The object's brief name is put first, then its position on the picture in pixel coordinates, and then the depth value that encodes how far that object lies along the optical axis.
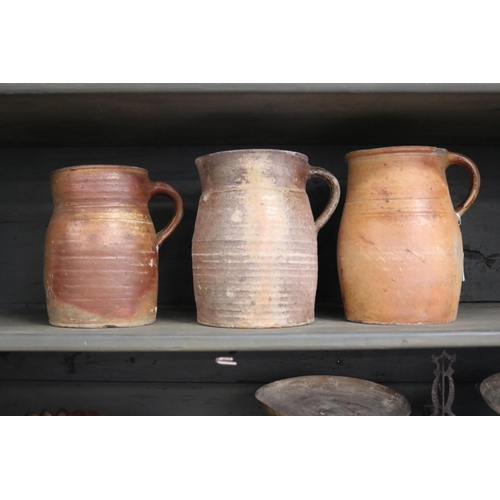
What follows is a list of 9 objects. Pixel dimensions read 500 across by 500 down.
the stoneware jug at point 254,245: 1.00
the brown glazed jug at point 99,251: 1.02
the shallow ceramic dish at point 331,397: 1.25
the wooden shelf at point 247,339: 0.92
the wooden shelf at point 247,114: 0.92
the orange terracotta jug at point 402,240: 1.02
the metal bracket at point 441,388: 1.23
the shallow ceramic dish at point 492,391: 1.19
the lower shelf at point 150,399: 1.38
